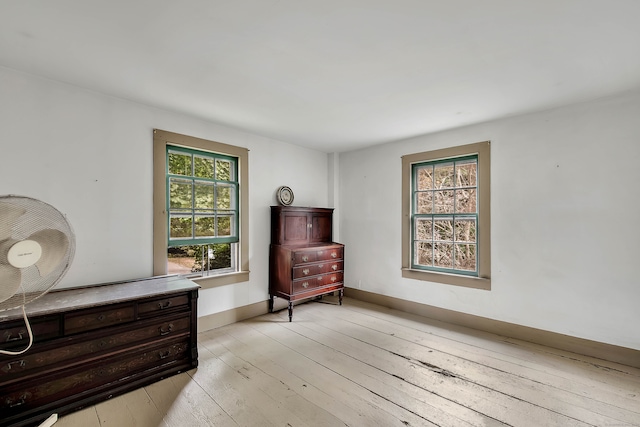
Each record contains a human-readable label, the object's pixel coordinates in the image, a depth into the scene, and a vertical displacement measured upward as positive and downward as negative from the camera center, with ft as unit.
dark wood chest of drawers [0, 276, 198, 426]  6.00 -3.23
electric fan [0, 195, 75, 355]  3.97 -0.49
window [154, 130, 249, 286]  9.96 +0.27
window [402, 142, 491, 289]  11.32 -0.04
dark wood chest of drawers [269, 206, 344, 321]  12.39 -1.97
